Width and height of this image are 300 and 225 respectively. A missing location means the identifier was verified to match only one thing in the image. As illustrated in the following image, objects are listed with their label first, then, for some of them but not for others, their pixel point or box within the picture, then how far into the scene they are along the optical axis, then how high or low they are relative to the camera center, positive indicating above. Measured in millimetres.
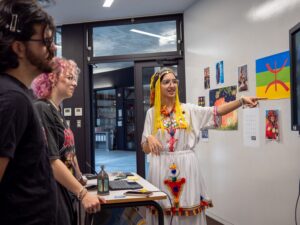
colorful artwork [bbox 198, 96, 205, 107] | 4543 +232
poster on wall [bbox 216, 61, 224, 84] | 3992 +541
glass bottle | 2111 -399
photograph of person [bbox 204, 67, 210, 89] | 4359 +518
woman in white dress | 2266 -196
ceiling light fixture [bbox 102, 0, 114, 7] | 4474 +1569
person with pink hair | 1648 -95
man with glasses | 943 -6
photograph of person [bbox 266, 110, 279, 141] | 2924 -73
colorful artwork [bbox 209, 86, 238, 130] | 3723 +216
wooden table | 1997 -482
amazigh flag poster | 2805 +358
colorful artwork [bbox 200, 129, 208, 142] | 4418 -233
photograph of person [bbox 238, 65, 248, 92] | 3488 +409
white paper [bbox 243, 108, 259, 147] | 3244 -97
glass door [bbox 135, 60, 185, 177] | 5199 +433
